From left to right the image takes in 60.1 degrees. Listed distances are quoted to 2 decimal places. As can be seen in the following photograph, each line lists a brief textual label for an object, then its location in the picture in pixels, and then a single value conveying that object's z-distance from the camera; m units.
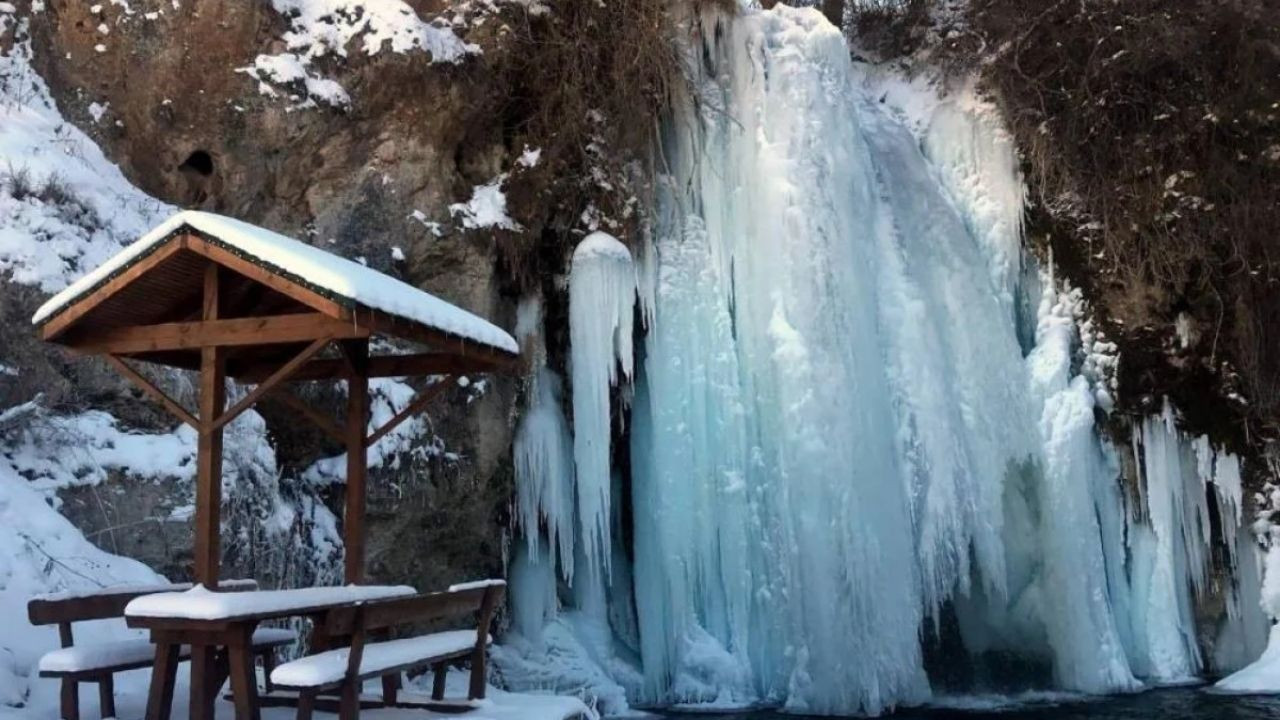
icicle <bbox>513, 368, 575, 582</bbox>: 11.41
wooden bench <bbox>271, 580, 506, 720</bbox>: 5.30
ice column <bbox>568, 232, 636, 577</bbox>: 11.36
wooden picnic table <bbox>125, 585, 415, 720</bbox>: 5.32
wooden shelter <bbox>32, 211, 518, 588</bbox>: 5.85
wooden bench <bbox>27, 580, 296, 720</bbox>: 5.67
